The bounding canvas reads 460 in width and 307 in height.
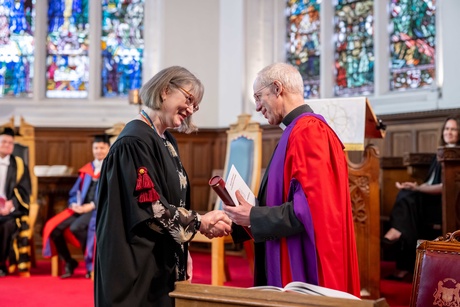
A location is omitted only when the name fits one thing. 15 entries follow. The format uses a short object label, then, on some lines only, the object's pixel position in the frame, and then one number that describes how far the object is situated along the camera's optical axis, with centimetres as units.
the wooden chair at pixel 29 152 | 718
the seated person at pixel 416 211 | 601
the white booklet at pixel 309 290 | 161
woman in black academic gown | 238
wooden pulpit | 493
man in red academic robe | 236
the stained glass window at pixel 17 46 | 1070
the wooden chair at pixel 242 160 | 571
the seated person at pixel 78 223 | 666
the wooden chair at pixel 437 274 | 216
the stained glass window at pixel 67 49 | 1072
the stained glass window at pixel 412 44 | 834
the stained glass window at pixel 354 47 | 905
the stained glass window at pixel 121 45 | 1073
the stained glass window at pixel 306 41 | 968
